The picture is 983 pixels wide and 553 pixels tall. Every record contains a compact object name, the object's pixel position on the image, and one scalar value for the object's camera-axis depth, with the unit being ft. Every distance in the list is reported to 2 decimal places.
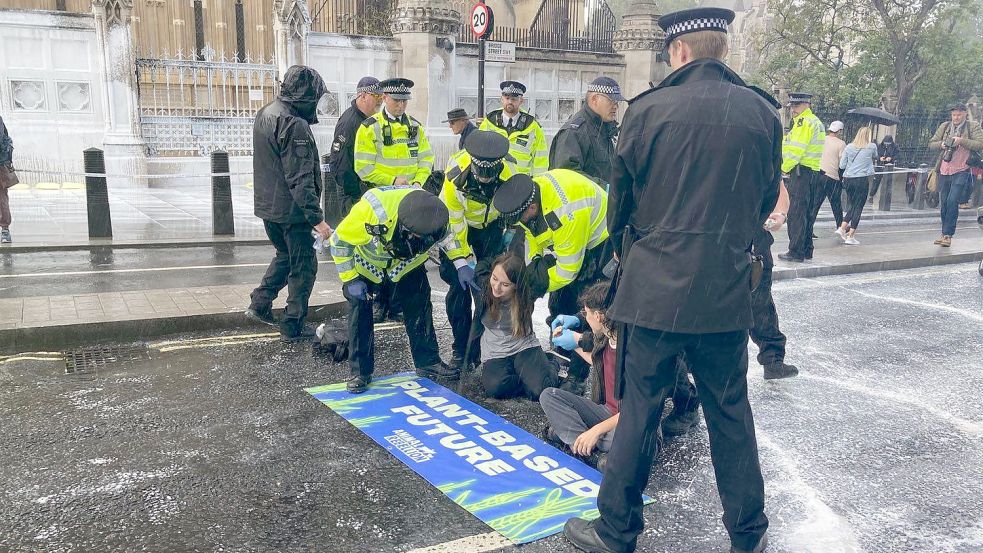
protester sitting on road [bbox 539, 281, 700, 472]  14.08
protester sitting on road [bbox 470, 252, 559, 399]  16.97
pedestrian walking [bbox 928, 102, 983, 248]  37.19
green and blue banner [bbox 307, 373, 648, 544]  12.39
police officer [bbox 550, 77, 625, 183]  23.24
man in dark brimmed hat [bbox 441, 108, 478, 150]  29.40
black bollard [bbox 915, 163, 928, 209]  58.49
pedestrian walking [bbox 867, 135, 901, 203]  60.49
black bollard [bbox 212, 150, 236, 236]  36.60
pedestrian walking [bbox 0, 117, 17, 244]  32.65
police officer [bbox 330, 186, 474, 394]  15.57
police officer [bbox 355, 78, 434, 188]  23.32
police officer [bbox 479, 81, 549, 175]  25.09
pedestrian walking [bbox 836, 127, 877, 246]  39.88
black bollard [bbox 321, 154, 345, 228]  35.63
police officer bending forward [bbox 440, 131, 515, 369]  17.66
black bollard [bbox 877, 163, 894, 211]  56.70
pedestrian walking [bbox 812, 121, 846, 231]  38.80
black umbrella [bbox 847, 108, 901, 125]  45.91
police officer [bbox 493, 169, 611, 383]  16.17
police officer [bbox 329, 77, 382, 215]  24.56
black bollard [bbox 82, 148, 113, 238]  34.09
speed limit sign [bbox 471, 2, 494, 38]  40.93
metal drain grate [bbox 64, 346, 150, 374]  18.69
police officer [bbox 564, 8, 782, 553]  10.19
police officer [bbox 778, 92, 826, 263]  32.42
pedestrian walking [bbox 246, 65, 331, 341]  20.02
